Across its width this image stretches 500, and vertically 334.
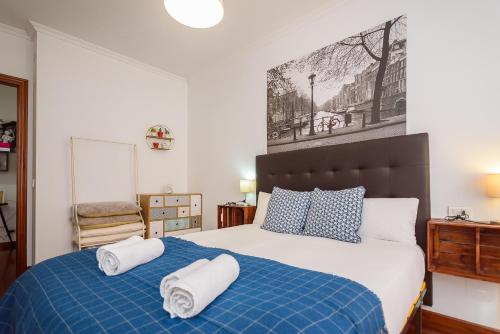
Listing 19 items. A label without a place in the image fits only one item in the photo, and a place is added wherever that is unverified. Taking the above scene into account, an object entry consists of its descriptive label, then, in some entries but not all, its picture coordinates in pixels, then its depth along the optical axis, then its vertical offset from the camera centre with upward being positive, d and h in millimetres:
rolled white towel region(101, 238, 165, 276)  1154 -404
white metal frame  2768 -193
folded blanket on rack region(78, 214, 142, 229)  2780 -564
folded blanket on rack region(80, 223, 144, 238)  2775 -664
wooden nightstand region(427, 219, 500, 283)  1498 -493
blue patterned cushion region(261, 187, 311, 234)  2098 -356
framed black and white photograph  2068 +716
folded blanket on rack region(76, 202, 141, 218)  2797 -428
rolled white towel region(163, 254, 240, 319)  786 -388
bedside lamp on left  2965 -183
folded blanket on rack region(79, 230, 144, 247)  2766 -751
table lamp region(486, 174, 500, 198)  1525 -100
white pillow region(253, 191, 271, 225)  2535 -379
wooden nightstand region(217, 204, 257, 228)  2844 -516
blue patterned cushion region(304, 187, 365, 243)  1797 -332
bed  769 -455
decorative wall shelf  3746 +482
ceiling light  1581 +1006
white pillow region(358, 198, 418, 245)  1740 -351
